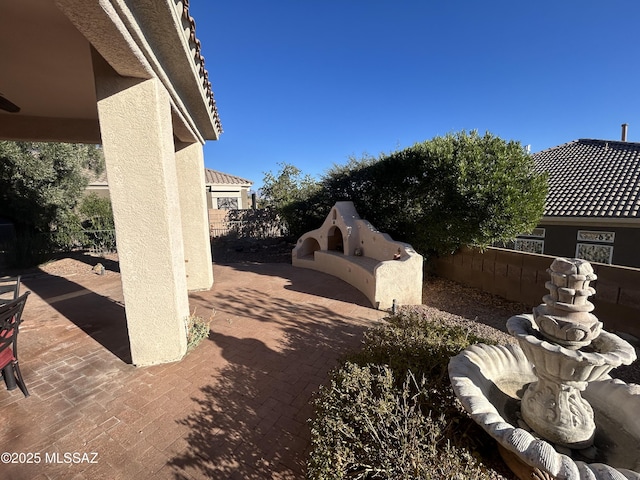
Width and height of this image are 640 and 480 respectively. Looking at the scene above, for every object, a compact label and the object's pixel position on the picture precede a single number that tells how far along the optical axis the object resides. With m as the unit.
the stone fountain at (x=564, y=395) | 2.21
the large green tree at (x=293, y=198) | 15.22
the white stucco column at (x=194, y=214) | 7.53
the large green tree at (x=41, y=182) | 11.04
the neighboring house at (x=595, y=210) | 10.29
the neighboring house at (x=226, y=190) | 24.09
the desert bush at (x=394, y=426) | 2.25
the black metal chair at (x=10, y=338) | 3.25
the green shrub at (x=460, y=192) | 8.17
